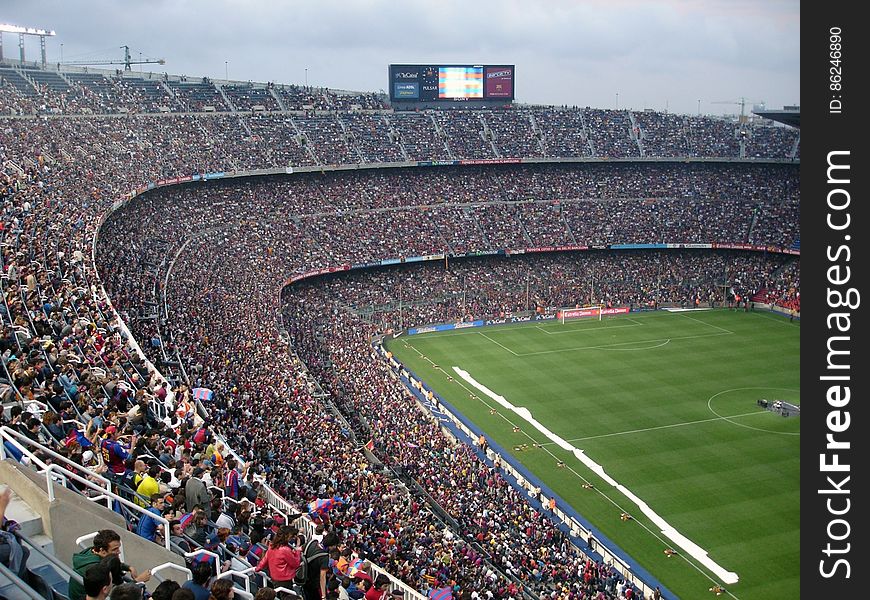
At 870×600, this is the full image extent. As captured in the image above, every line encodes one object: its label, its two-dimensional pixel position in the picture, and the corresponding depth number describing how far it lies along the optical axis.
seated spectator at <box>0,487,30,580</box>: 7.11
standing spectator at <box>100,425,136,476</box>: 12.74
